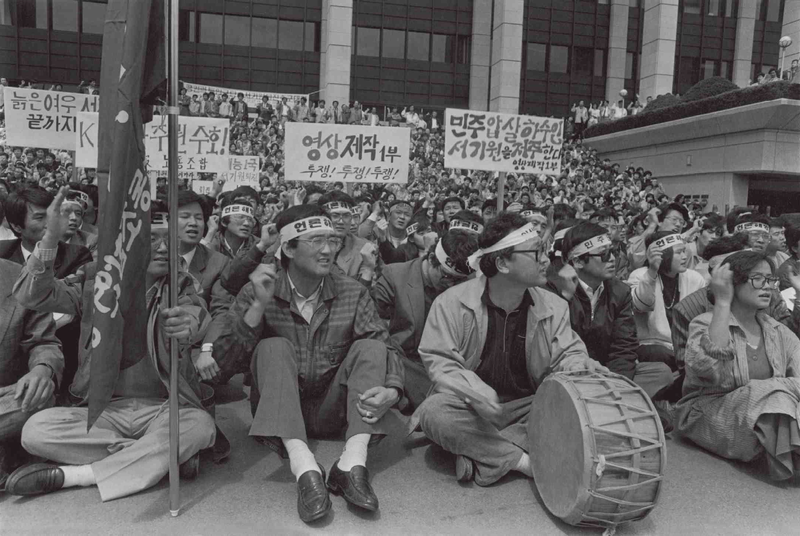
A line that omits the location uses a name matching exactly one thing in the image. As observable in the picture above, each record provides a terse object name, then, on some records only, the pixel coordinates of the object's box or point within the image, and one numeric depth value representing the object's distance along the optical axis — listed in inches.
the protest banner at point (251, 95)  1132.5
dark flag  114.7
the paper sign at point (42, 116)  310.8
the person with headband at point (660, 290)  210.5
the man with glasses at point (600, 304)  193.6
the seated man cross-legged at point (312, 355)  140.1
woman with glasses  152.9
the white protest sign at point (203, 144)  350.9
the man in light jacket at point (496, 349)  150.1
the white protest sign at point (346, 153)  315.3
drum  121.6
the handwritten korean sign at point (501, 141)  332.8
